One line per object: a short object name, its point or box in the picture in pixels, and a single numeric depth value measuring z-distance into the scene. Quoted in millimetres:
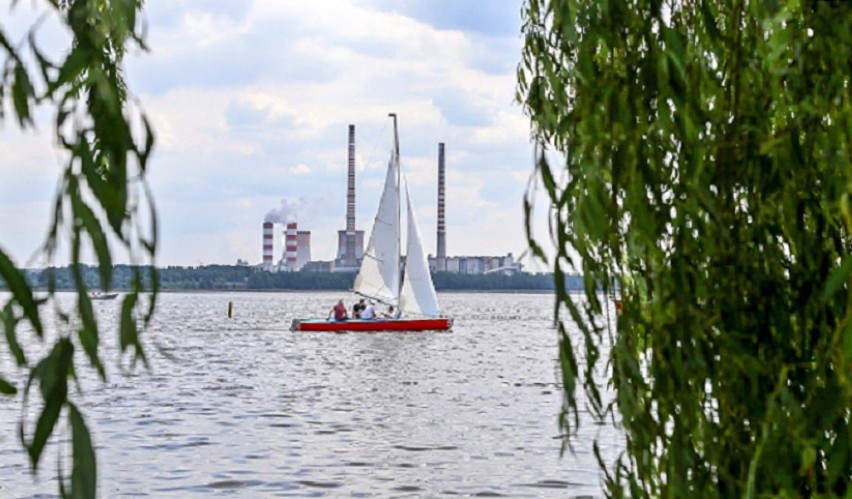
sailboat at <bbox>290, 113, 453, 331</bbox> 55219
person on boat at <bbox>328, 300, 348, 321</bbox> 56656
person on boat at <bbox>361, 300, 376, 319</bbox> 56531
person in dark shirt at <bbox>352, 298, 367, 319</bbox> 59375
